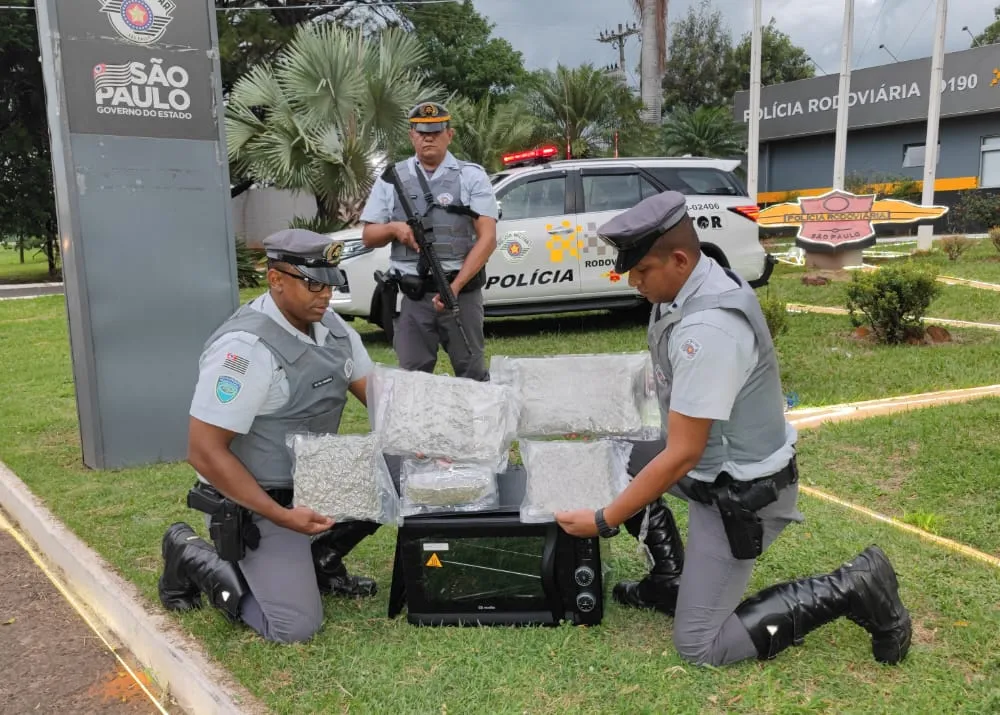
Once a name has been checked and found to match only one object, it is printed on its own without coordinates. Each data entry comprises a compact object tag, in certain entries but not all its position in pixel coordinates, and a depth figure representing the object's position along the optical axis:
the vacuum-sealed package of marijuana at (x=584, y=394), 3.14
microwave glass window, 3.02
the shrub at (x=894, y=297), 7.14
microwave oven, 2.99
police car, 8.64
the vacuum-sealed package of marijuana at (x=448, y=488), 2.98
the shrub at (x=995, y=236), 13.35
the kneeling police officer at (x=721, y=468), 2.57
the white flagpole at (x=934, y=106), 17.83
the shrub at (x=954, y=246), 13.91
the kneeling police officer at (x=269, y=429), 2.87
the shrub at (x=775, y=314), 6.84
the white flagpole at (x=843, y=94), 17.70
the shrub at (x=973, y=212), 20.89
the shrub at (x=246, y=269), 15.57
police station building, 24.25
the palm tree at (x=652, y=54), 21.02
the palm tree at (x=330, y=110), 13.84
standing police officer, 4.70
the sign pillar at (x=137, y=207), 4.96
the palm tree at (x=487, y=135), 16.72
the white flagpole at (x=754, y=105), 17.97
